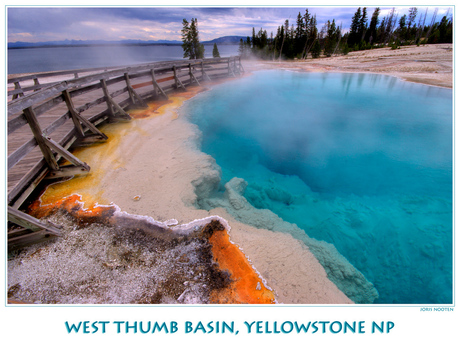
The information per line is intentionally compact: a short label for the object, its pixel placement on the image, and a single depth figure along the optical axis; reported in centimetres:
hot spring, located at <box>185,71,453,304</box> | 382
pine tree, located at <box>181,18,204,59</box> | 3750
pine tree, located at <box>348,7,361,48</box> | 4784
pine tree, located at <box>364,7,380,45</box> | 4647
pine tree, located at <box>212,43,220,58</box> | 4145
